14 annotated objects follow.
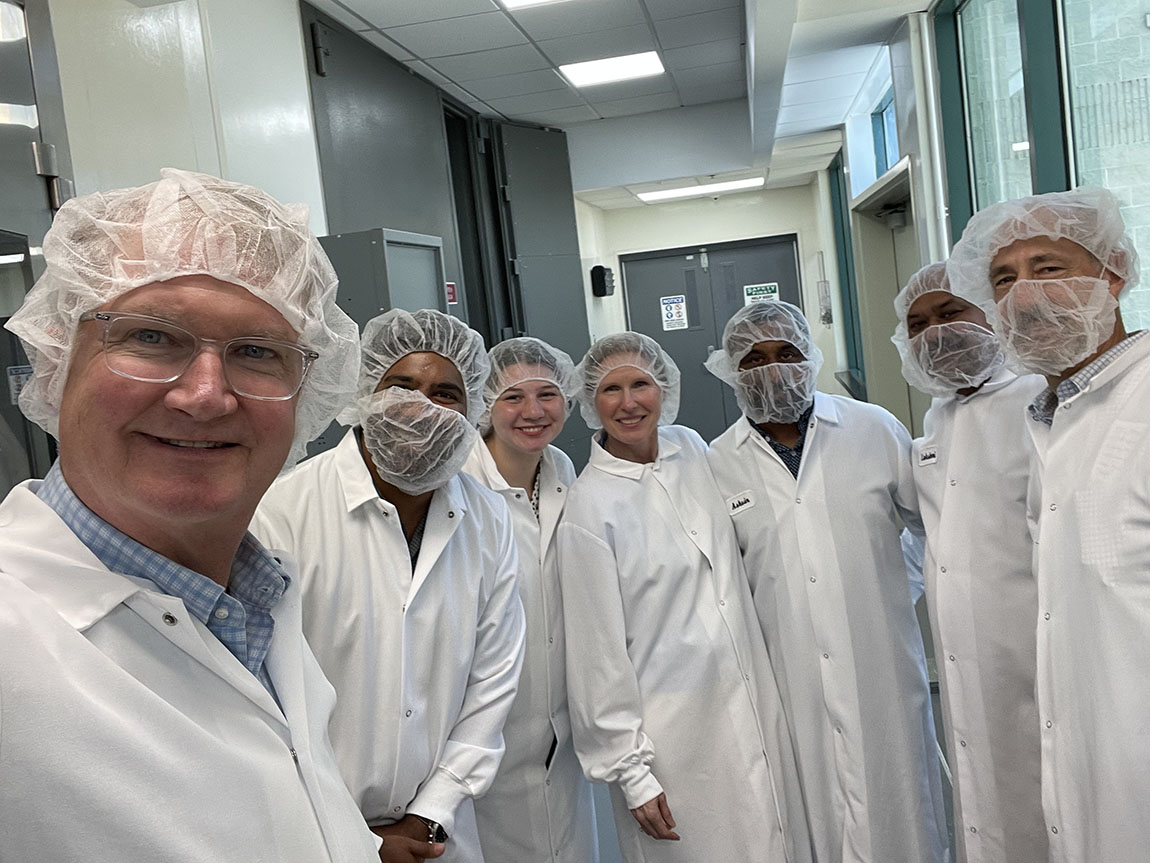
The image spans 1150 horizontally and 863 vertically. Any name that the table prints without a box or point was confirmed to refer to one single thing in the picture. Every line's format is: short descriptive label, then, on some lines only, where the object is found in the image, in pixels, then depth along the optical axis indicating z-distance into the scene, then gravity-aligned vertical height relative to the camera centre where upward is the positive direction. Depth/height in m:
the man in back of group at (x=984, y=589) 1.92 -0.57
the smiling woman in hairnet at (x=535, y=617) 2.05 -0.57
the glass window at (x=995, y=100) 2.89 +0.86
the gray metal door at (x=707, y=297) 8.59 +0.68
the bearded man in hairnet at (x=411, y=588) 1.56 -0.35
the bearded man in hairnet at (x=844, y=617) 2.13 -0.66
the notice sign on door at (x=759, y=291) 8.56 +0.69
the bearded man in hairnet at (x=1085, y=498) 1.46 -0.31
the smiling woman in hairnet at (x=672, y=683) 2.01 -0.73
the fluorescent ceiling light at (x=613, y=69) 5.07 +1.86
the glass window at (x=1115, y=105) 2.24 +0.59
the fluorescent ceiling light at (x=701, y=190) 7.66 +1.61
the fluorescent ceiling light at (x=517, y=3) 3.93 +1.76
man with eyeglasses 0.74 -0.11
